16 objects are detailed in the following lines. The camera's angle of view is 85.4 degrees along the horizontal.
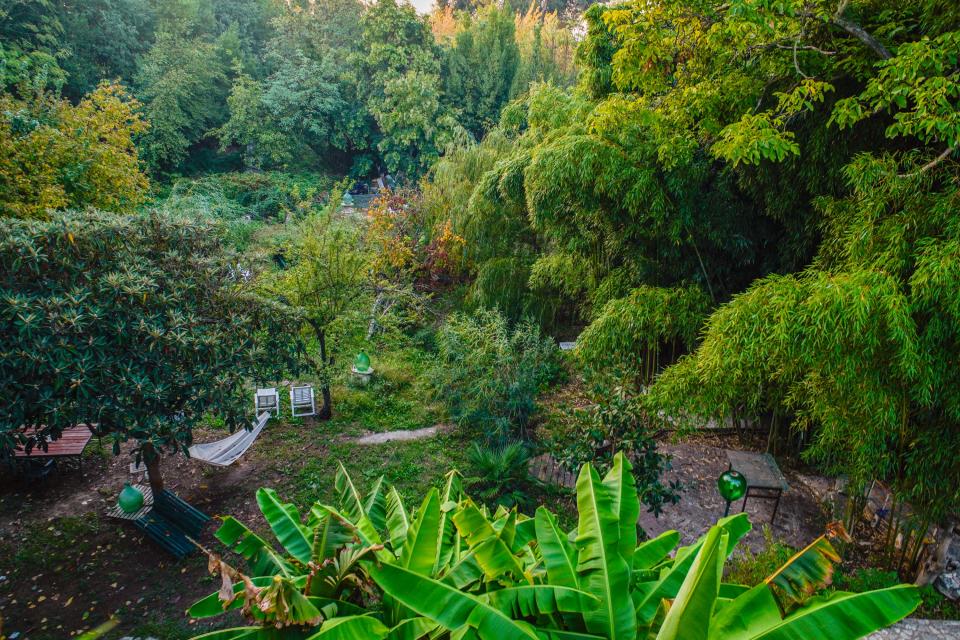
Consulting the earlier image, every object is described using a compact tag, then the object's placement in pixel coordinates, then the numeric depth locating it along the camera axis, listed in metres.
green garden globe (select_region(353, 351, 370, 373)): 10.23
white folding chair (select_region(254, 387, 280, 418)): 9.09
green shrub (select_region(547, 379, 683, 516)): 5.68
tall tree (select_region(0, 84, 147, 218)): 8.62
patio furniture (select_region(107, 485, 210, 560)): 5.70
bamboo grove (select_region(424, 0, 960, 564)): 4.10
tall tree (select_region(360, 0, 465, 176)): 21.28
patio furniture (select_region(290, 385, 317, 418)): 9.25
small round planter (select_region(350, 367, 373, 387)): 10.44
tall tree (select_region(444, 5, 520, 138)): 22.42
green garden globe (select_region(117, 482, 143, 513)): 5.81
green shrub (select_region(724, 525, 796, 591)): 4.93
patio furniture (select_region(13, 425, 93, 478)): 6.48
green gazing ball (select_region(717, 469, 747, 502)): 5.20
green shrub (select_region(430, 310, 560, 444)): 7.95
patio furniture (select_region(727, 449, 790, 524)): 6.20
